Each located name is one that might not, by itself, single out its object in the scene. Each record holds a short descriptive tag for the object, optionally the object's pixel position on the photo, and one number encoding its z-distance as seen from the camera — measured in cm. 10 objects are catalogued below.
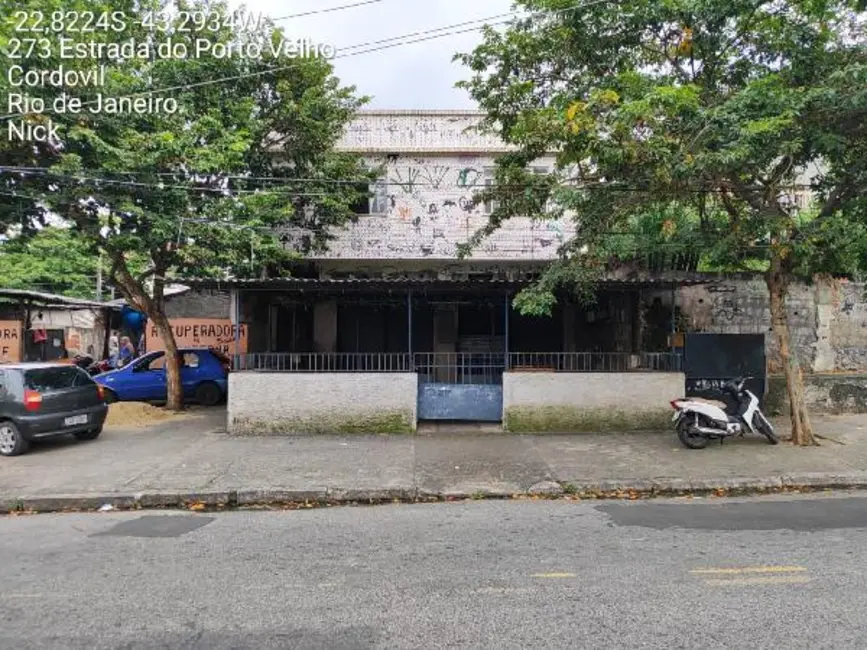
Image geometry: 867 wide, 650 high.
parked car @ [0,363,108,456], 1009
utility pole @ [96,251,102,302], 2581
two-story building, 1166
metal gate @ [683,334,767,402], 1249
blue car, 1572
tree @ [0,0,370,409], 1121
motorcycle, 990
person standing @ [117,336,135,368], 2008
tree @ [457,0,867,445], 818
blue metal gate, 1212
